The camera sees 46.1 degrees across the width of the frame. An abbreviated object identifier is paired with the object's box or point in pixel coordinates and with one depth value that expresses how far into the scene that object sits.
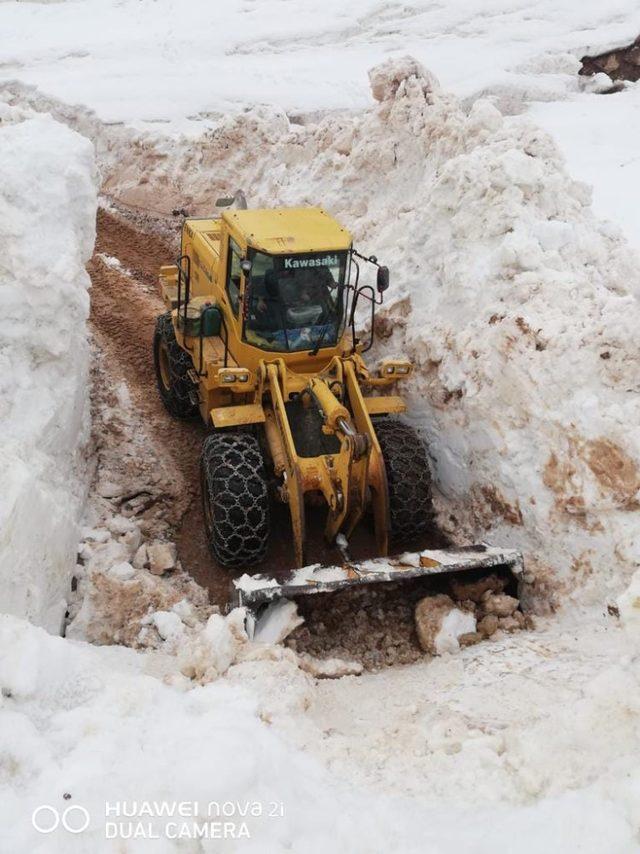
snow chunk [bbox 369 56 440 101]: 10.12
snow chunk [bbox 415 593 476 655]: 5.54
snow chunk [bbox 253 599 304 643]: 5.36
